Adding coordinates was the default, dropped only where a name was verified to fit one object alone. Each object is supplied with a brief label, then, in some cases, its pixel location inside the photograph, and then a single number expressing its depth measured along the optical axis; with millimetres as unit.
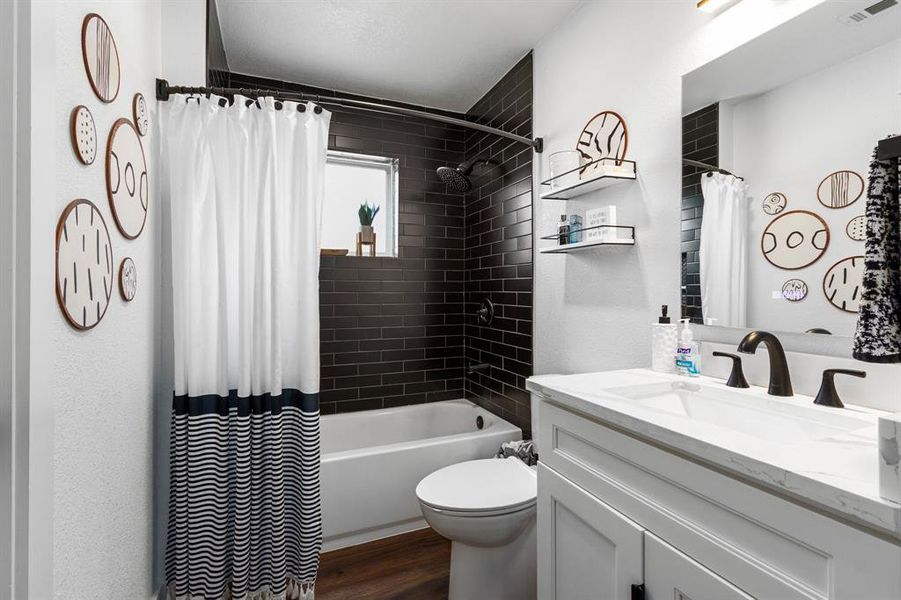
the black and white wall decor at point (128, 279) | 1255
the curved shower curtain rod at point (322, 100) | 1626
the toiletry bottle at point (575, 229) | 1881
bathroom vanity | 622
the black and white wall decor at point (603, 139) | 1763
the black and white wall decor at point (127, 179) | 1163
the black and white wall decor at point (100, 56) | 1005
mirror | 1060
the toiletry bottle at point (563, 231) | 1924
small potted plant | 2840
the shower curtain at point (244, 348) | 1602
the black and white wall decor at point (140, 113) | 1360
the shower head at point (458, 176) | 2675
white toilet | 1577
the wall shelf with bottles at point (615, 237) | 1662
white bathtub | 2129
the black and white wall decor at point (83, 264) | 887
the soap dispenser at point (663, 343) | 1473
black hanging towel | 868
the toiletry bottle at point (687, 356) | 1413
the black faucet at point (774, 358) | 1162
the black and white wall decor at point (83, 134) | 941
